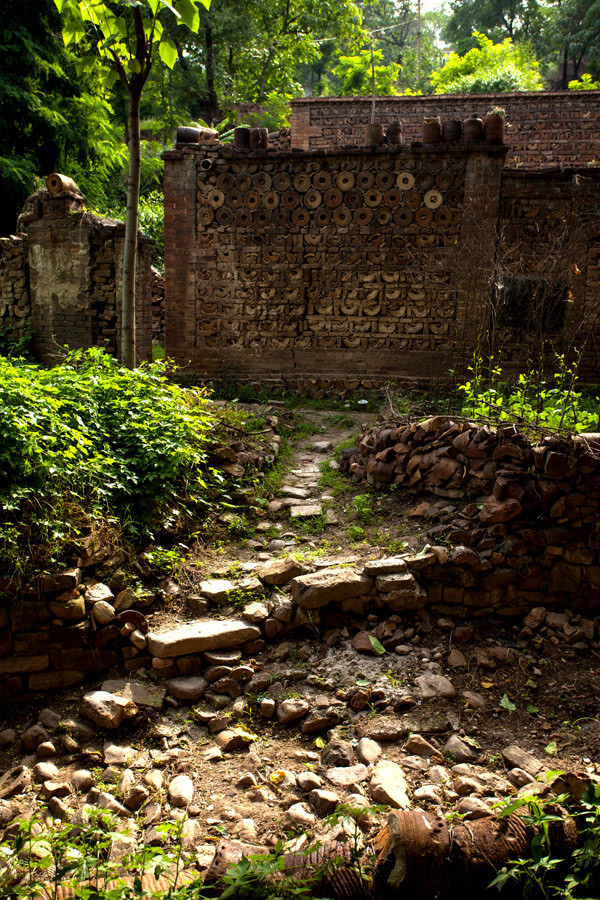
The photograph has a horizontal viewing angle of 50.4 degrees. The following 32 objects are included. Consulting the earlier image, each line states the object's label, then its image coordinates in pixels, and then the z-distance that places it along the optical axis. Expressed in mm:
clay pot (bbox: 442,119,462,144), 8938
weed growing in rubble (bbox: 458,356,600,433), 5133
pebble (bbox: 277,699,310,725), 3615
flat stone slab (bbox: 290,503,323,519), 5566
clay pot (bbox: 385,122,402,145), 9148
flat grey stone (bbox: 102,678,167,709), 3699
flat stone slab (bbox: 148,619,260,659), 3893
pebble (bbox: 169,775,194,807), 3055
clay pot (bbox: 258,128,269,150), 9328
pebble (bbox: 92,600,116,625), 3941
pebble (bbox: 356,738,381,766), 3301
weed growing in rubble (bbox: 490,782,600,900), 2396
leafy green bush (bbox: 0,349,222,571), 3898
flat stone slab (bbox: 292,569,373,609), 4219
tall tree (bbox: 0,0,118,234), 13125
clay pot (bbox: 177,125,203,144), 9484
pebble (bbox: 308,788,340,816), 2928
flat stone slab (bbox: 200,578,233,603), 4344
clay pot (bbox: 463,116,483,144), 8789
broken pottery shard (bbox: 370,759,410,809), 2910
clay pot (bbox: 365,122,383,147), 9156
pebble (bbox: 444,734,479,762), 3340
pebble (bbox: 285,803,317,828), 2846
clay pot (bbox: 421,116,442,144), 8984
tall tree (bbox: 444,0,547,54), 31312
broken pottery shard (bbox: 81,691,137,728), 3496
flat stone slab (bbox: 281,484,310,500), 5980
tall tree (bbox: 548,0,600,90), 26498
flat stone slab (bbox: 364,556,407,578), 4395
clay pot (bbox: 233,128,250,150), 9383
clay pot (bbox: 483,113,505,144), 8734
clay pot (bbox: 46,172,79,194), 9070
